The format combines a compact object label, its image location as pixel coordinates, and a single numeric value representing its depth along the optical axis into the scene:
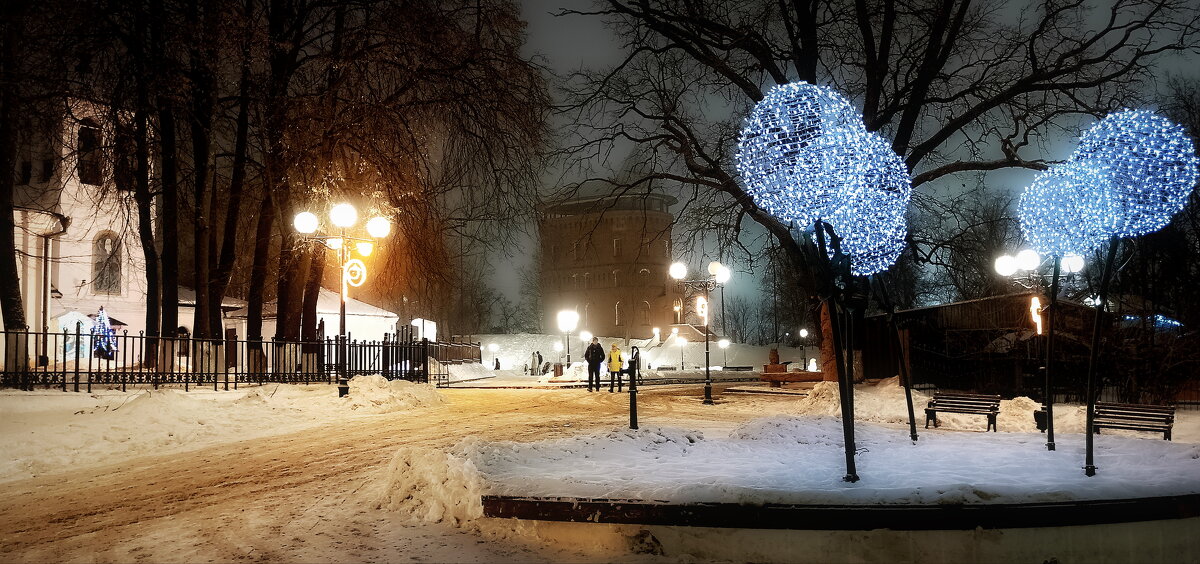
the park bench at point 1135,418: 12.30
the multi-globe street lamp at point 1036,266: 10.82
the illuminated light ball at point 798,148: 8.12
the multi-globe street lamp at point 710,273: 26.66
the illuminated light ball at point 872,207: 8.30
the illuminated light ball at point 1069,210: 8.75
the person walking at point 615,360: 30.48
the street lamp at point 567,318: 50.56
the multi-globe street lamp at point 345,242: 18.42
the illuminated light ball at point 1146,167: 8.31
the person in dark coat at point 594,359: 30.11
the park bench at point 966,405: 14.11
